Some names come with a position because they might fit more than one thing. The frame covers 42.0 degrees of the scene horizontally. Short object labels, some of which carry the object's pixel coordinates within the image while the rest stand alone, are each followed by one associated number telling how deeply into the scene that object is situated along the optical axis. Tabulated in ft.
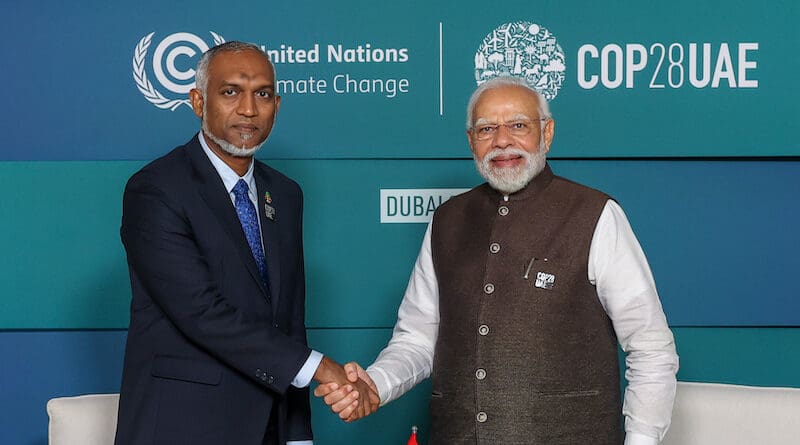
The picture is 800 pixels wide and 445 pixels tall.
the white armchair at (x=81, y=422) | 8.80
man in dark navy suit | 7.41
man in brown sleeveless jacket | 7.46
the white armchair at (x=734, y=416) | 8.18
